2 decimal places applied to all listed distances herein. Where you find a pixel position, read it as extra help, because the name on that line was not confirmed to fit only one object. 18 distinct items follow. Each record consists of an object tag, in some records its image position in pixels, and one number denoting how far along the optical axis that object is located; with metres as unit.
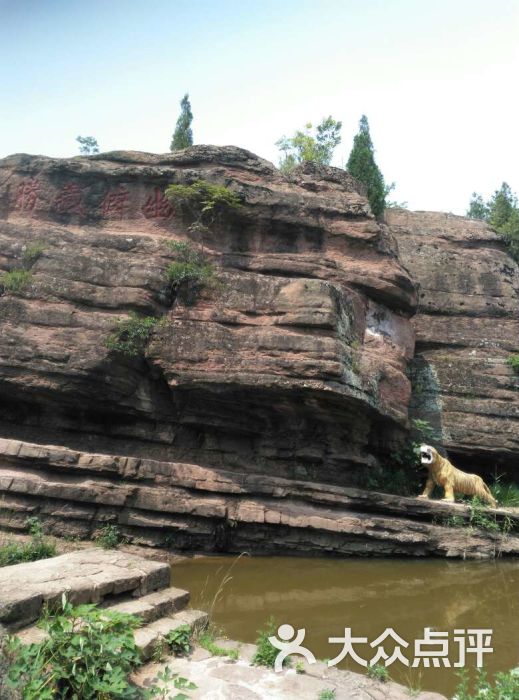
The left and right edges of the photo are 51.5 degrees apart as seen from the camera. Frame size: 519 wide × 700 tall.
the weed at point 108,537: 8.06
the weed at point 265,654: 4.06
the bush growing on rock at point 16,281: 9.49
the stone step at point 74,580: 3.74
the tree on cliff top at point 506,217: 16.92
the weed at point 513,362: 12.10
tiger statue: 10.13
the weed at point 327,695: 3.57
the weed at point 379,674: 4.02
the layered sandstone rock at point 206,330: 8.99
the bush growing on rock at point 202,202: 10.66
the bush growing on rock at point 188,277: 9.88
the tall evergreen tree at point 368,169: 16.36
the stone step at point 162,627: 3.97
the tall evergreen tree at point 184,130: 25.67
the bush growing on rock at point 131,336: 9.02
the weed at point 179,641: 4.14
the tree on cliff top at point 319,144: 26.17
